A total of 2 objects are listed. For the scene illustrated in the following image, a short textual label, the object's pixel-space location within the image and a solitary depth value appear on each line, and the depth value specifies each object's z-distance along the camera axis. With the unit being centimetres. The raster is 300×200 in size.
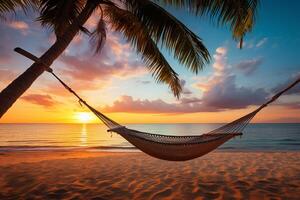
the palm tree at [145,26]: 131
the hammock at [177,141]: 160
